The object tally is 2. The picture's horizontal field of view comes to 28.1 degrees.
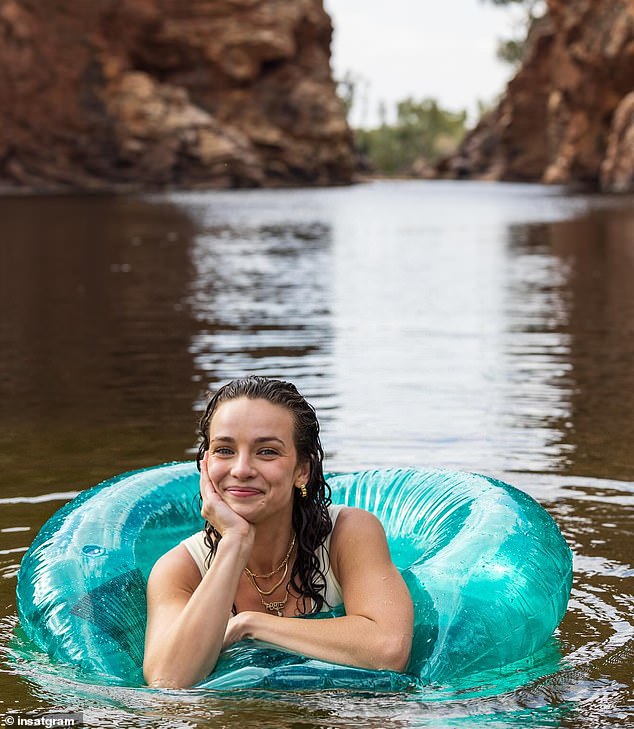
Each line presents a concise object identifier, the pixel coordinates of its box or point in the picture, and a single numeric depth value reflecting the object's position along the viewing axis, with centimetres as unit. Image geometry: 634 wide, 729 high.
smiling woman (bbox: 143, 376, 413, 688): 356
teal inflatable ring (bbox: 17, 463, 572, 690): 384
